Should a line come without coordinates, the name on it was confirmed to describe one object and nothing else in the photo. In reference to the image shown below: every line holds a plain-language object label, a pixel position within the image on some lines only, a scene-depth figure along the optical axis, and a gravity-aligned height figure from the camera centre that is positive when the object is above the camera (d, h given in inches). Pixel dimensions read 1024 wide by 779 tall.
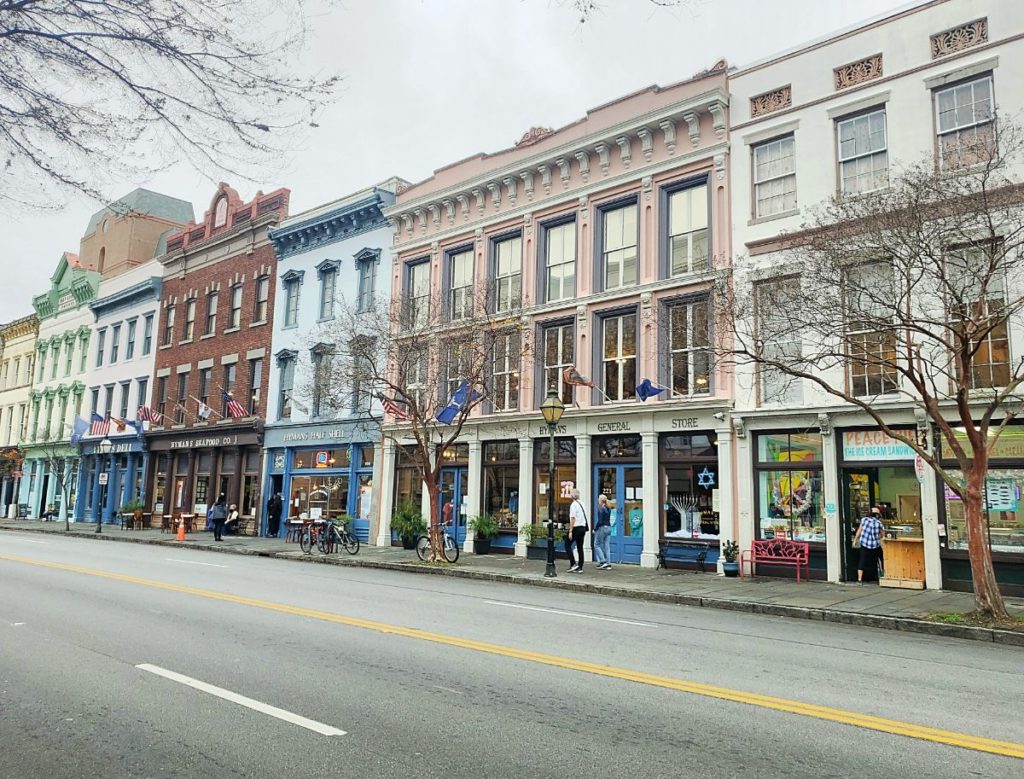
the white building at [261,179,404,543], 1106.1 +231.8
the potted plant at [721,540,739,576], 700.7 -45.2
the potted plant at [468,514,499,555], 908.0 -32.5
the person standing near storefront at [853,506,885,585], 625.0 -25.5
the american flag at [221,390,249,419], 1259.8 +145.0
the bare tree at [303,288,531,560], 816.3 +157.8
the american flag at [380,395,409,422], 848.9 +103.6
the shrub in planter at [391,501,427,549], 939.3 -27.2
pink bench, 677.3 -38.5
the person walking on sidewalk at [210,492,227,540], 1108.5 -29.9
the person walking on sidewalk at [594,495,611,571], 759.7 -27.6
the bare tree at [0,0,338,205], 220.4 +128.9
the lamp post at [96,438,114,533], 1256.2 +71.0
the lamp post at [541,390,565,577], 678.5 +75.5
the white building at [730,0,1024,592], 619.8 +299.4
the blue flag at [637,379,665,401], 764.0 +115.4
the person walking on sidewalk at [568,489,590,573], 730.8 -21.2
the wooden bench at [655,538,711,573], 748.6 -42.8
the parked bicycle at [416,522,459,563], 808.9 -48.9
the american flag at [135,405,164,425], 1375.5 +140.4
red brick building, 1289.1 +244.3
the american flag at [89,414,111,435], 1524.4 +134.1
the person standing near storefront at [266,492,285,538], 1190.3 -26.2
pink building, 776.3 +224.1
